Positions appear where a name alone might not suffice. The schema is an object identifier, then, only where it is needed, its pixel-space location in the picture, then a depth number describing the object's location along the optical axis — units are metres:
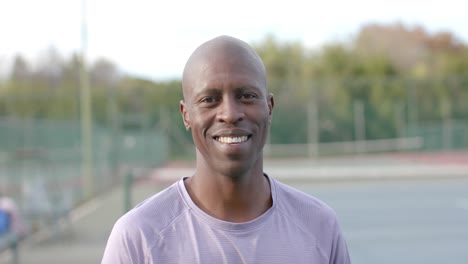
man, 1.52
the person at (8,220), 7.04
